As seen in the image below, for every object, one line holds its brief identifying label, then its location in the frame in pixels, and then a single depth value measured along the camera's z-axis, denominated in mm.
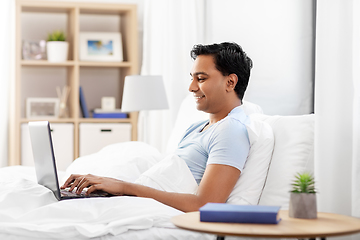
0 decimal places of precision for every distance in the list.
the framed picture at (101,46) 4066
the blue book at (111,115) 4051
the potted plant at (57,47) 3928
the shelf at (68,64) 3879
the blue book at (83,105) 4031
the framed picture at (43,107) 4074
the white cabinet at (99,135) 3920
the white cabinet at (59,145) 3842
